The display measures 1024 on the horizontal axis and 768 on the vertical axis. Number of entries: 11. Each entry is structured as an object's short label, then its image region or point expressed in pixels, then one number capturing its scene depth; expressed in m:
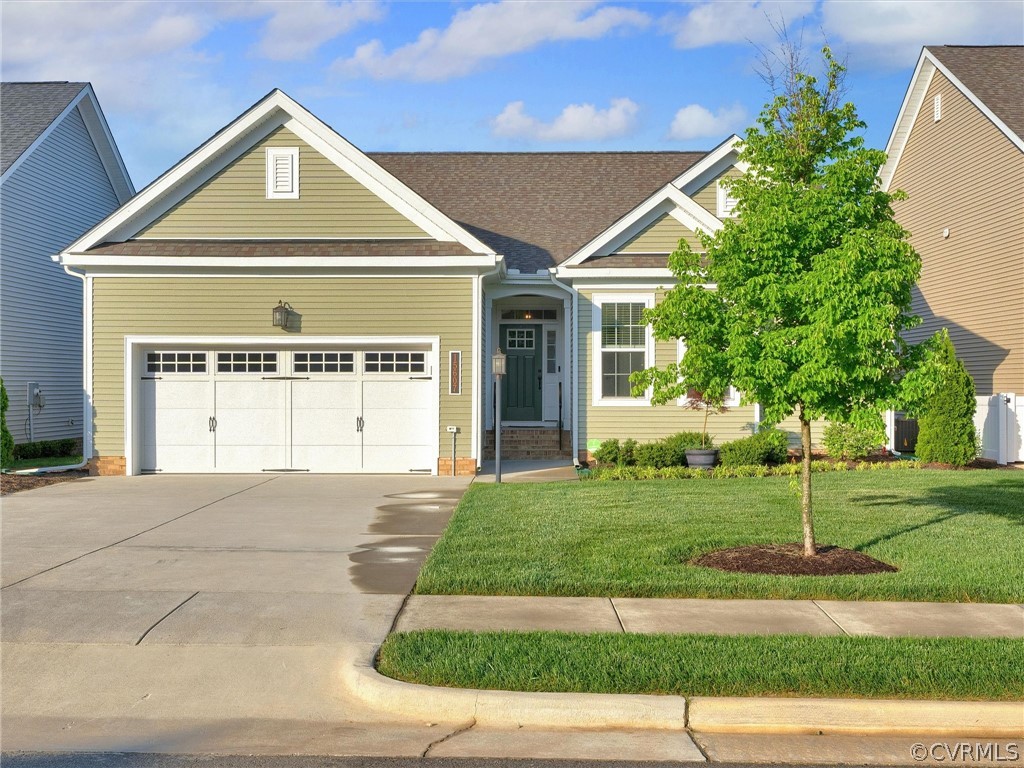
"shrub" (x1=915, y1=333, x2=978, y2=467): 17.86
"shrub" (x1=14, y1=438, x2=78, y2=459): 20.86
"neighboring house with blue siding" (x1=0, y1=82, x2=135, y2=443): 21.31
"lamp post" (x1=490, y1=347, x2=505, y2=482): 15.26
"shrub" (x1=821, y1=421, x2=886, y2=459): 17.61
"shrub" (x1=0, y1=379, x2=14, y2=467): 17.16
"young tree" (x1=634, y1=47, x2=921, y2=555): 8.49
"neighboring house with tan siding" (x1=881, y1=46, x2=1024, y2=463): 19.94
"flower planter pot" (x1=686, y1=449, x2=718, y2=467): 17.28
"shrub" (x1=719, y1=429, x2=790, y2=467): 17.23
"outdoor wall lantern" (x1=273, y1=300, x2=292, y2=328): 17.17
